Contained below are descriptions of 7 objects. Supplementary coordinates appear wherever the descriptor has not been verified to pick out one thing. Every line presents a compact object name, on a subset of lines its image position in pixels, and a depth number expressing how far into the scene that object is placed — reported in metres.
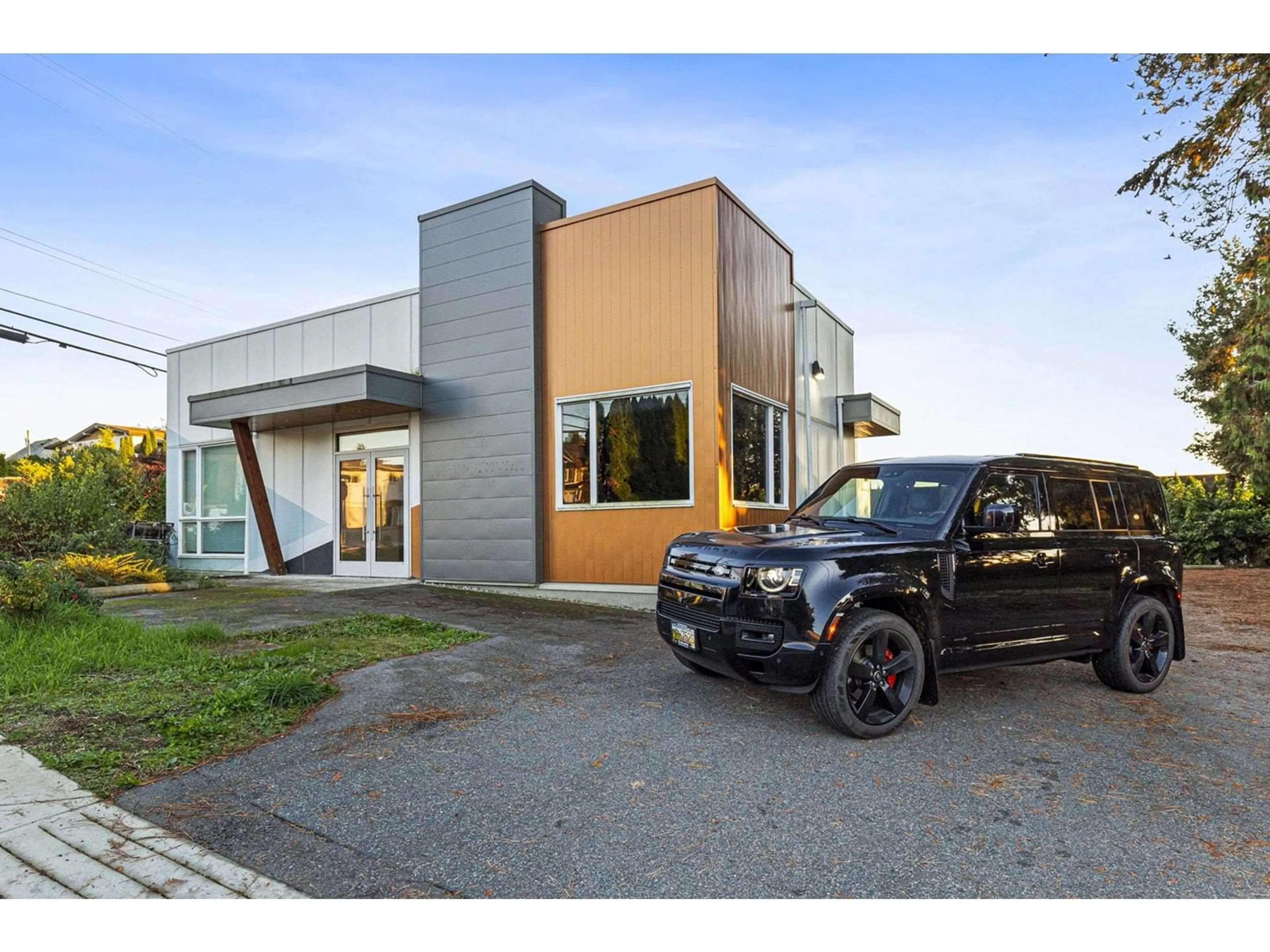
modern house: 9.98
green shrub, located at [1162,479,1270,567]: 15.55
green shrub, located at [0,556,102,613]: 6.35
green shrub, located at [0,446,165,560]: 12.67
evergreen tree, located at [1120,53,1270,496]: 8.19
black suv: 3.91
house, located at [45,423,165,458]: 25.29
